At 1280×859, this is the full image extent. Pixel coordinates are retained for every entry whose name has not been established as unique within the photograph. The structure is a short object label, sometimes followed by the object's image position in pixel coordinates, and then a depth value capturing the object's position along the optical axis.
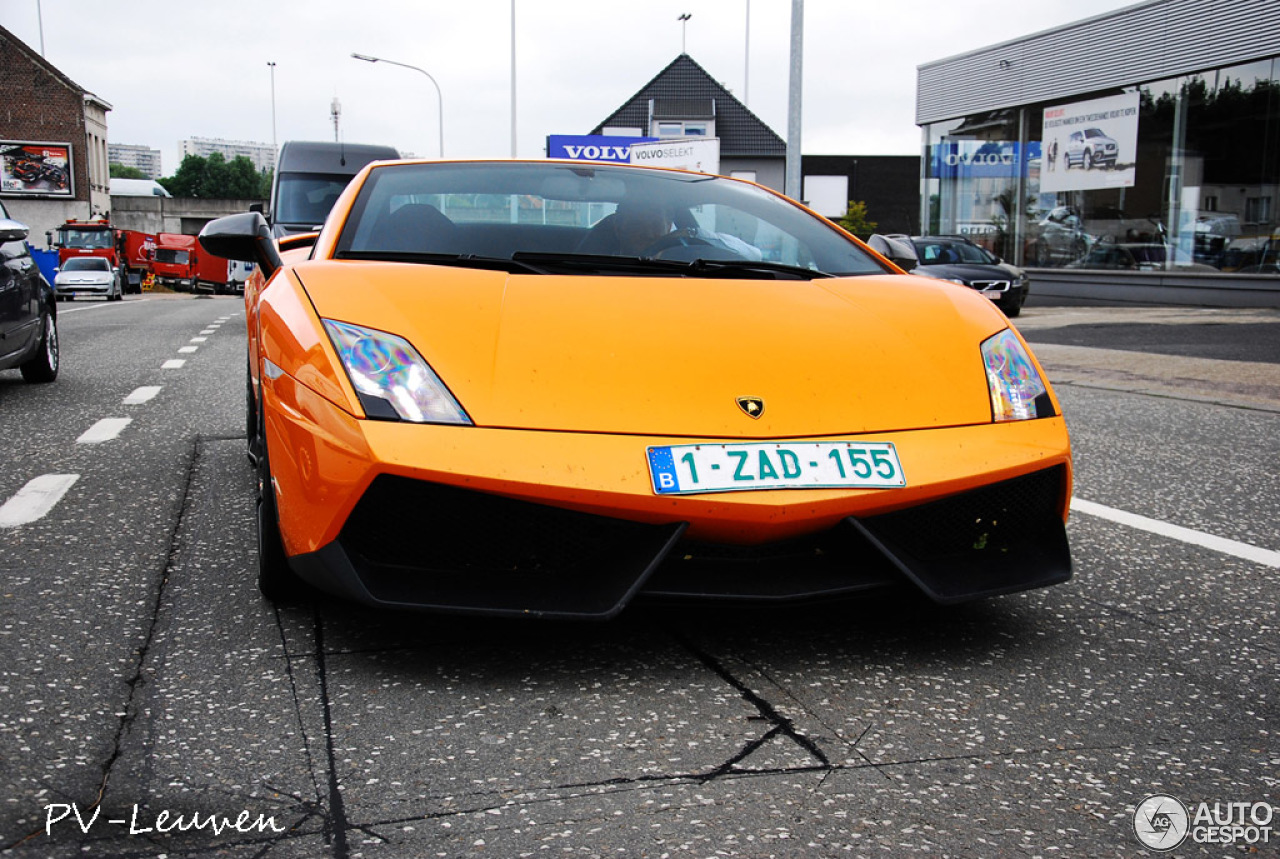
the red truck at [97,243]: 42.44
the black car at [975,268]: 19.53
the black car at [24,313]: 8.12
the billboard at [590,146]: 31.72
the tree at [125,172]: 161.50
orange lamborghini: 2.63
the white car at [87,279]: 39.06
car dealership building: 21.95
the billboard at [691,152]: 27.91
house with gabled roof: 55.38
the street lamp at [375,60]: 46.12
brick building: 63.91
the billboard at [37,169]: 63.91
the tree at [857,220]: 56.53
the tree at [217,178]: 136.50
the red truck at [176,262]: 51.91
